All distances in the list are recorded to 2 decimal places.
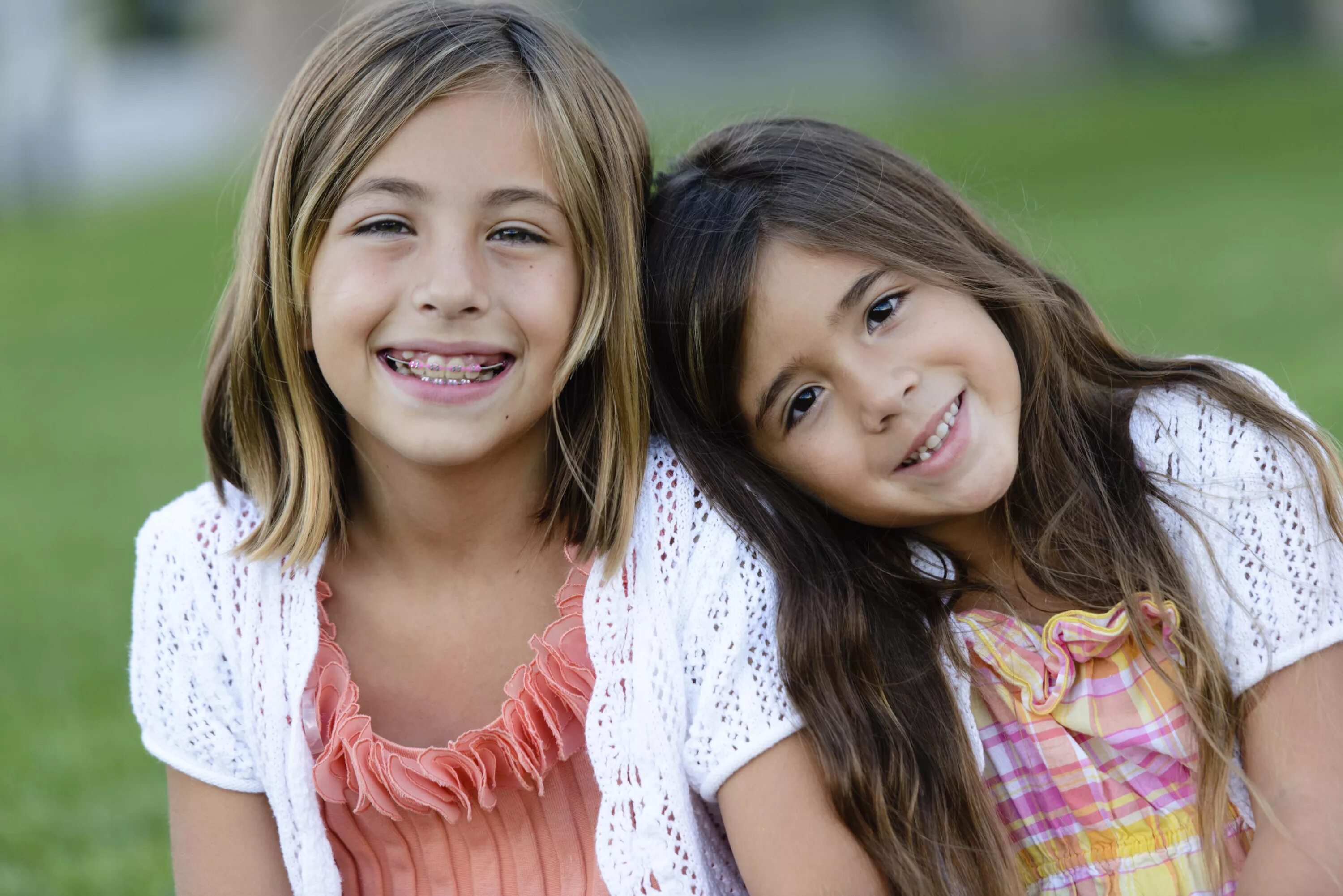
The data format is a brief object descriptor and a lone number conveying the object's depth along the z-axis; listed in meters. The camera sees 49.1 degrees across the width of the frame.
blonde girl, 2.09
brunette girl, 2.04
